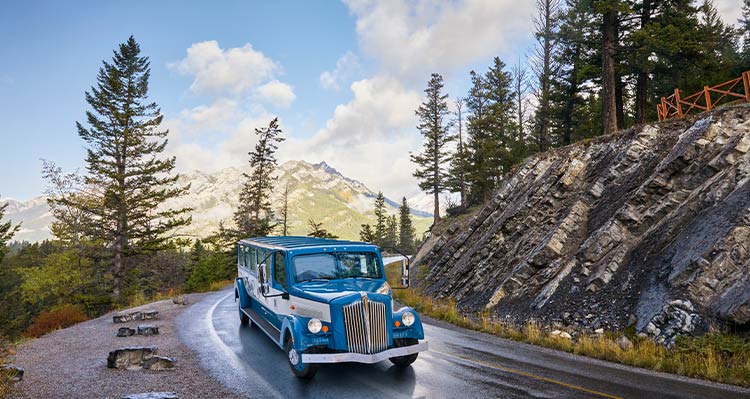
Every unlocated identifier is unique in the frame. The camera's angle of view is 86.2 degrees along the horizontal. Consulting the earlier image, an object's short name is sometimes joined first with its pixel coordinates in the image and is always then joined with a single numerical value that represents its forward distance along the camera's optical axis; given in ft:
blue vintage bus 24.09
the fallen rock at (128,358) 27.37
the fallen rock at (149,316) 52.16
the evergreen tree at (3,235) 93.97
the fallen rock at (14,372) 24.02
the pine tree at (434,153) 163.73
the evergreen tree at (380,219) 285.56
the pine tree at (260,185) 152.46
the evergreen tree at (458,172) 149.59
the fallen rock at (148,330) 40.93
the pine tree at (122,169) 94.07
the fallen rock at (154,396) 18.60
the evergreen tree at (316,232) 148.77
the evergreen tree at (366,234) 214.87
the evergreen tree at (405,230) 293.23
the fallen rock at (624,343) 30.04
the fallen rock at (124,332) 40.54
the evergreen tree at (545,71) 98.32
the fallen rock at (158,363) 27.02
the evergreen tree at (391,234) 302.45
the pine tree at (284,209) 208.07
